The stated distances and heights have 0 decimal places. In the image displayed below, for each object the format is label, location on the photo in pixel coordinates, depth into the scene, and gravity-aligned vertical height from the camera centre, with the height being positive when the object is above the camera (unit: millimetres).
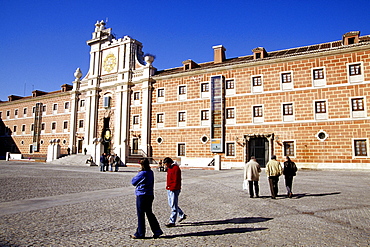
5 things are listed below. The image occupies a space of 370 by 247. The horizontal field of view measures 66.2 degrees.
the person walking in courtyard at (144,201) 5223 -1044
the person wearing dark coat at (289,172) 10109 -969
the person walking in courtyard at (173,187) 6152 -931
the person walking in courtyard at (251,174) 9828 -994
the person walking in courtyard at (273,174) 9859 -998
